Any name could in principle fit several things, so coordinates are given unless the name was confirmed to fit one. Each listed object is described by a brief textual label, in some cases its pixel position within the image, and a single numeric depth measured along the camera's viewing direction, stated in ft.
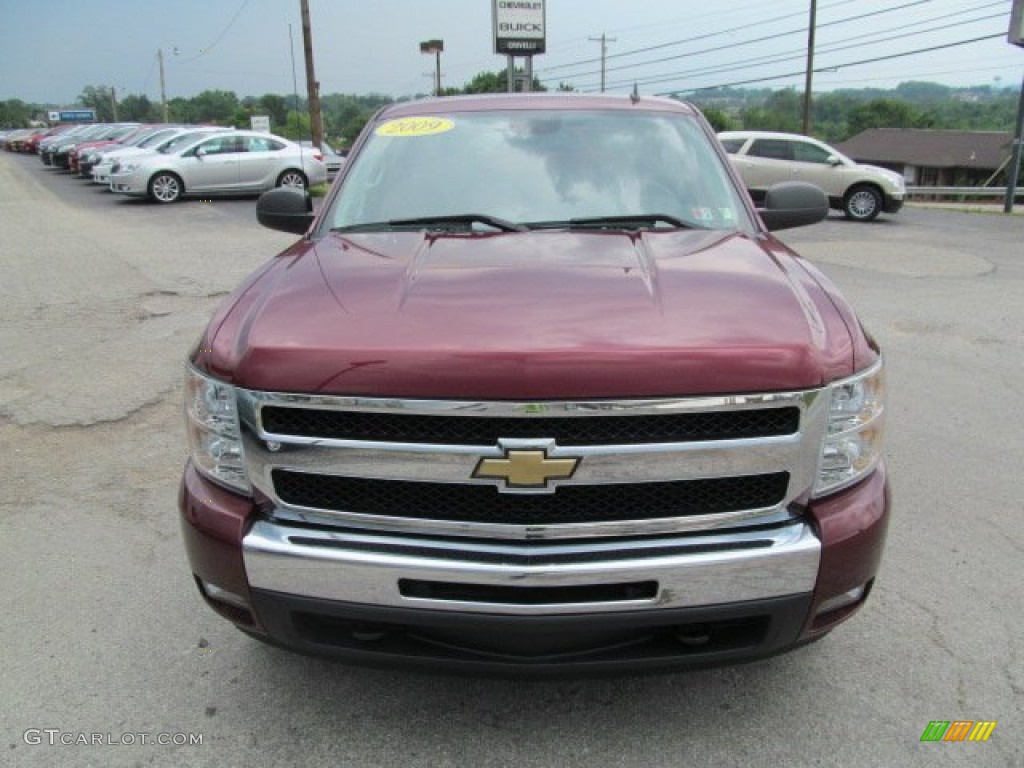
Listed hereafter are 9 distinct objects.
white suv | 52.54
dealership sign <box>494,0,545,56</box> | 81.46
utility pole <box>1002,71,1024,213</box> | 60.29
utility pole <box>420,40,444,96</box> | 101.45
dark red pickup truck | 6.67
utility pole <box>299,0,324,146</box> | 76.59
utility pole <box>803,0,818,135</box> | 119.34
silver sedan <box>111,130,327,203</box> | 60.75
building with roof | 217.97
